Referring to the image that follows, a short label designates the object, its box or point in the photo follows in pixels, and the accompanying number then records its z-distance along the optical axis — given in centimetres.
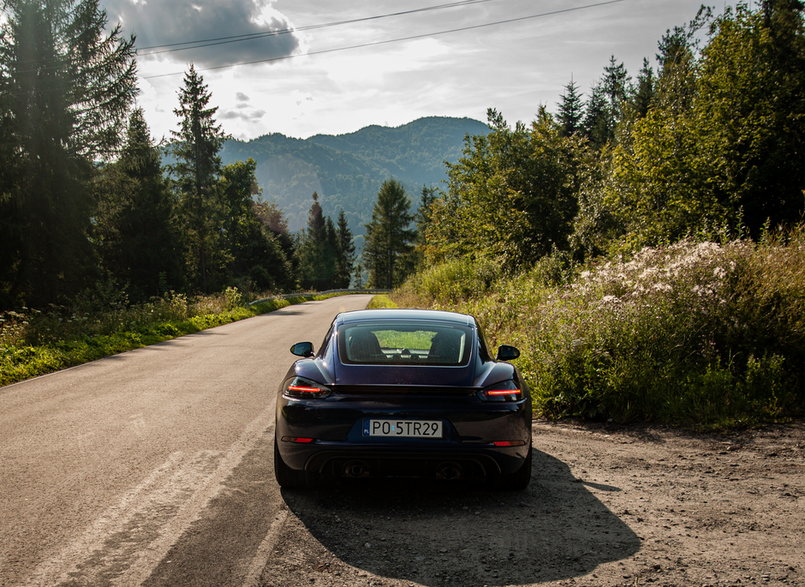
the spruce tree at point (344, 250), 12728
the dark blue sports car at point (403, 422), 431
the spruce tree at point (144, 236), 4400
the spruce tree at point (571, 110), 6253
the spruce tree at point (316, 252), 11581
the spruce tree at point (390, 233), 10262
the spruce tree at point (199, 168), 4797
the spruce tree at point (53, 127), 2392
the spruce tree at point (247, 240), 6209
